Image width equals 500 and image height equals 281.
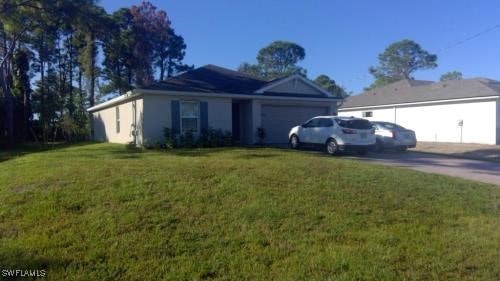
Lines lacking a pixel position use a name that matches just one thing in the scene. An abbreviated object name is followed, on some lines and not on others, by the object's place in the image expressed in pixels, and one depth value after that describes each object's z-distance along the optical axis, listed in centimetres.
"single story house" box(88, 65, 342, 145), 1578
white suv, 1366
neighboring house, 2073
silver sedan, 1634
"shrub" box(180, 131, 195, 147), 1573
